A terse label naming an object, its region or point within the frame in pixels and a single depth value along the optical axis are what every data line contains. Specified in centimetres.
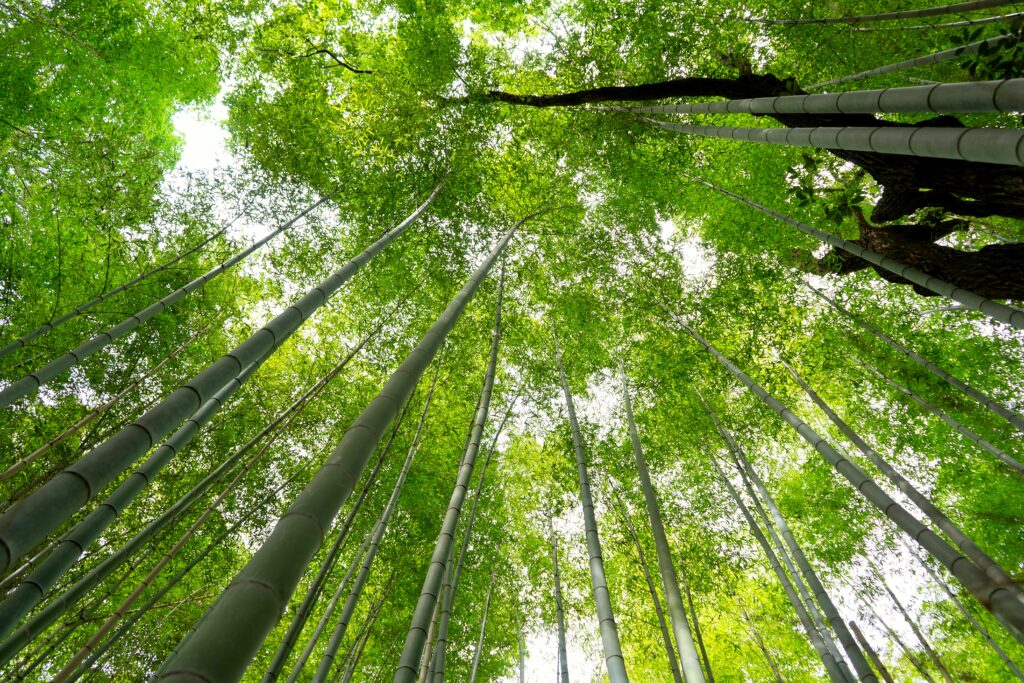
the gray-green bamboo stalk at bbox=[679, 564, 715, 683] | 429
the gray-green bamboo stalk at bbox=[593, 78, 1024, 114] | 144
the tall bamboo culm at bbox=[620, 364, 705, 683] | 204
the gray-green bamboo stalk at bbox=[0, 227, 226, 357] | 318
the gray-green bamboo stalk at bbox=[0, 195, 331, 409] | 262
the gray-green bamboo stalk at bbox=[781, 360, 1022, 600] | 166
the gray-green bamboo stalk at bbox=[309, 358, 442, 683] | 266
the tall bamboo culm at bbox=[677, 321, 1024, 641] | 149
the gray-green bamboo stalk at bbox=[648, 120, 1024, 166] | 145
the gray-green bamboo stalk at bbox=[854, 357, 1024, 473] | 416
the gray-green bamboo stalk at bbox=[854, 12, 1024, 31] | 300
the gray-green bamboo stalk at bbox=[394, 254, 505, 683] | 180
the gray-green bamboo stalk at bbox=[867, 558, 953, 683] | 664
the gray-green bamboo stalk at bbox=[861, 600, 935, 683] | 689
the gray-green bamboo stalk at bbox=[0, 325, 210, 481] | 304
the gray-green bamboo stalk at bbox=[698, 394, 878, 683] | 291
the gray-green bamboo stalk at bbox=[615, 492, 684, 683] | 348
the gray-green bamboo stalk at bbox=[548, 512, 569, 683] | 422
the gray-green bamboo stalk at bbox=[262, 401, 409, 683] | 231
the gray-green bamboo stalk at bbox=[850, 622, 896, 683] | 343
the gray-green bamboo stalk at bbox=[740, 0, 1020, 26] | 228
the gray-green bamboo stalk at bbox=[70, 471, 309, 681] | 278
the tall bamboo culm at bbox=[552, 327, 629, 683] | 204
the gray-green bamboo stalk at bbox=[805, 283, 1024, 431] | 386
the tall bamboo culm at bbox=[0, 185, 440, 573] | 112
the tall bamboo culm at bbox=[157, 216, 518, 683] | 72
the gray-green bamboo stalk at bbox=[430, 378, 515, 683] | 276
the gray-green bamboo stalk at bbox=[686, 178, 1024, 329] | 238
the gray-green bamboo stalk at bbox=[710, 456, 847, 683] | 327
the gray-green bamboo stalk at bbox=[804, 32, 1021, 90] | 193
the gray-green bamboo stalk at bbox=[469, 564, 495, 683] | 510
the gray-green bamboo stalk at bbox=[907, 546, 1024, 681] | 554
